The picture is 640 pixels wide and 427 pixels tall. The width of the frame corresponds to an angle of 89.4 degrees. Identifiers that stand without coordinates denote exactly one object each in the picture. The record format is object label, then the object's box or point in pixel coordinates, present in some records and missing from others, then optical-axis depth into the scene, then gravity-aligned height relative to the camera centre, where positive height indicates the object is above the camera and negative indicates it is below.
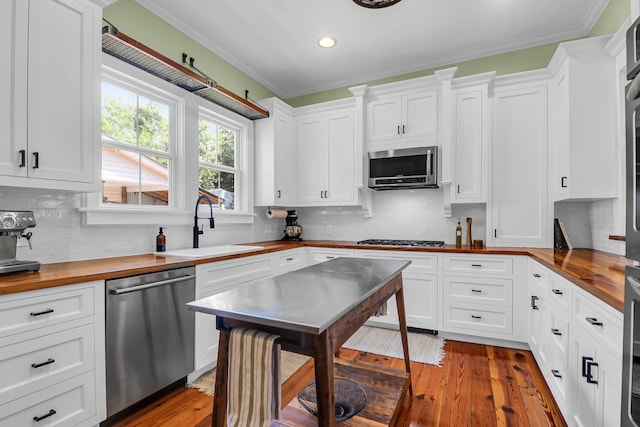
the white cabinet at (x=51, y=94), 1.66 +0.67
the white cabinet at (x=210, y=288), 2.34 -0.57
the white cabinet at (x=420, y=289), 3.18 -0.75
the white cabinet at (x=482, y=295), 2.90 -0.75
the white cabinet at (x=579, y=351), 1.21 -0.66
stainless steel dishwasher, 1.81 -0.74
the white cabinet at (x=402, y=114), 3.46 +1.11
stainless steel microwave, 3.38 +0.49
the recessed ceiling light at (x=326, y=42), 3.22 +1.74
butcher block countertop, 1.42 -0.32
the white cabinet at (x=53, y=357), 1.43 -0.69
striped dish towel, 1.16 -0.60
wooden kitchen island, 1.11 -0.34
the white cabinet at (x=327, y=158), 3.85 +0.69
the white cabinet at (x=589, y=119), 2.53 +0.75
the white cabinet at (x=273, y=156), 3.83 +0.70
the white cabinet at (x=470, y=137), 3.21 +0.77
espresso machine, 1.59 -0.11
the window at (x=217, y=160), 3.37 +0.59
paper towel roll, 3.94 +0.01
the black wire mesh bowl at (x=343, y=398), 1.77 -1.08
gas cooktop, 3.38 -0.32
